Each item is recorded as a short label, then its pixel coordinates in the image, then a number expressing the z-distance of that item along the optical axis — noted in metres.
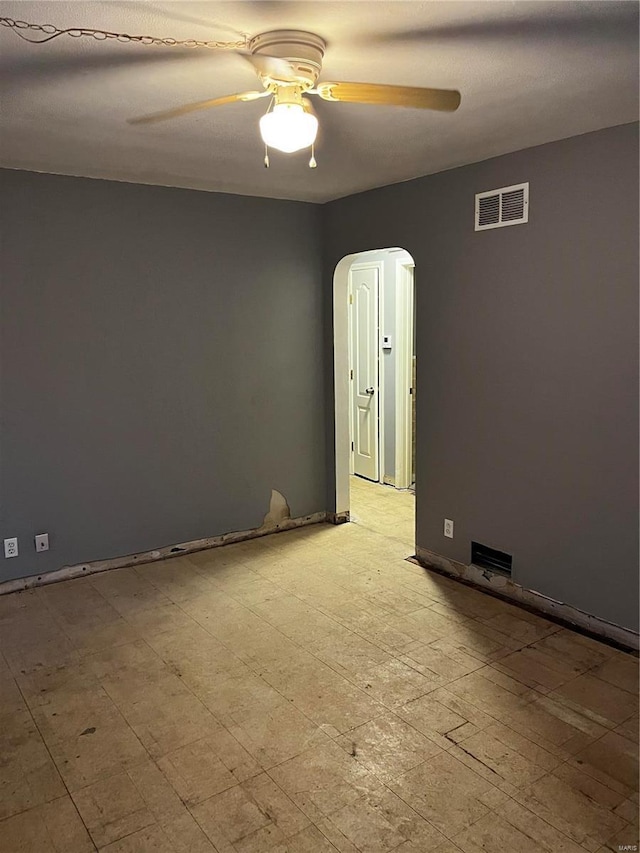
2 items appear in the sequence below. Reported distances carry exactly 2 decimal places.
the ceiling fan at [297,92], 2.06
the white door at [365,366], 6.40
